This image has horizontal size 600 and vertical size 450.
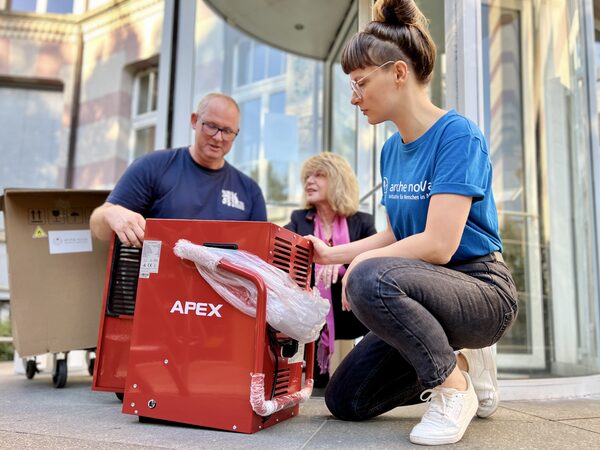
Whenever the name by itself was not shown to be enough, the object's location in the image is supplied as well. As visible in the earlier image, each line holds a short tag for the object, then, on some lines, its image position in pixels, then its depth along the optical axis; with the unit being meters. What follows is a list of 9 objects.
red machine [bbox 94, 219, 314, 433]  1.27
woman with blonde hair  2.28
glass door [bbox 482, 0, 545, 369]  2.78
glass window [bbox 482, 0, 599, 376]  2.61
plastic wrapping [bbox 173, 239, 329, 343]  1.28
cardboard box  2.10
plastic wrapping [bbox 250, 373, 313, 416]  1.23
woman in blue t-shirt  1.17
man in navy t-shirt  1.91
